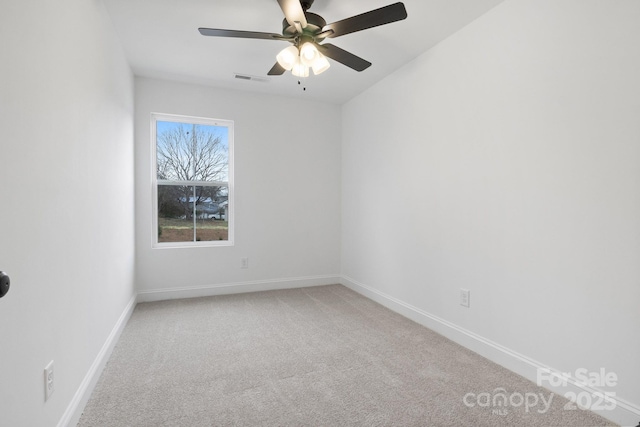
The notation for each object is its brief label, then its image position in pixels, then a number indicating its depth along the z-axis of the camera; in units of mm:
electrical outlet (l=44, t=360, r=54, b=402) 1381
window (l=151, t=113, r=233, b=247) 3910
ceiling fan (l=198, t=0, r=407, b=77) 1889
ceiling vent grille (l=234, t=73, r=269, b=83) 3604
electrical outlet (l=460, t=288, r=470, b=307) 2615
